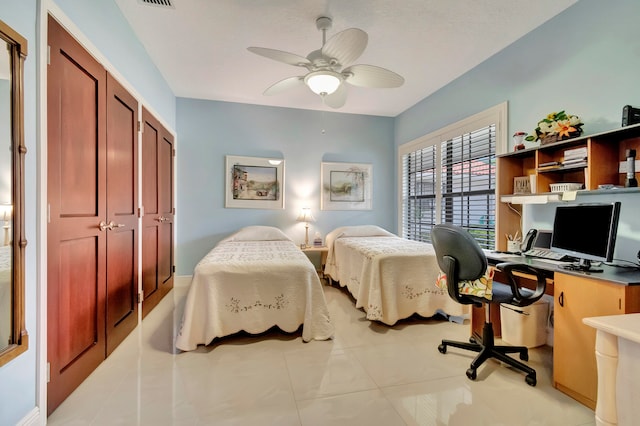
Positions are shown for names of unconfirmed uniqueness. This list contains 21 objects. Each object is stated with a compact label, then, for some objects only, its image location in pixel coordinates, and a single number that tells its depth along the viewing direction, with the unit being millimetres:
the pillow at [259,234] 3969
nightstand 4301
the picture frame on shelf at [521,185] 2504
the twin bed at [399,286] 2721
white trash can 2309
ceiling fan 2020
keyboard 2087
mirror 1227
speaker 1714
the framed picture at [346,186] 4755
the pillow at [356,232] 4289
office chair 1833
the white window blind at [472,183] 3156
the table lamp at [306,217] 4475
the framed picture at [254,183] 4414
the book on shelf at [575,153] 1952
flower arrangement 2068
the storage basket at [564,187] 2018
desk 1458
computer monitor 1681
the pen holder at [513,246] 2486
